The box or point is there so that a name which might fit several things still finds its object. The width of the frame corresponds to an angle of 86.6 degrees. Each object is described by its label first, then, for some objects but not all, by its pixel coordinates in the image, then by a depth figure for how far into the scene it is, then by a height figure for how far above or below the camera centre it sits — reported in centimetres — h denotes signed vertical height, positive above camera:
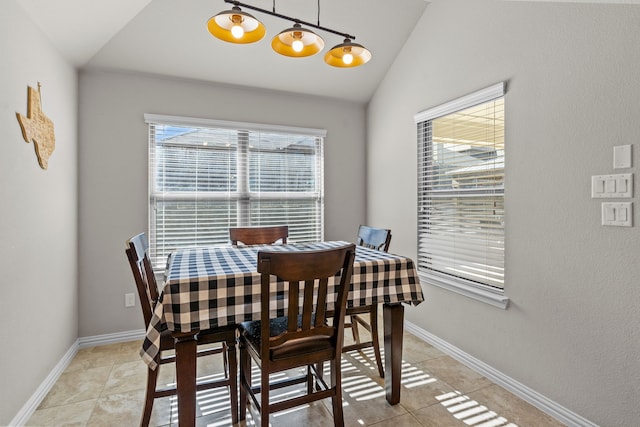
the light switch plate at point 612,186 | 160 +13
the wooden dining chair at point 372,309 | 218 -61
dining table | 151 -44
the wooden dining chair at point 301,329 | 141 -54
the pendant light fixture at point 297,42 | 192 +99
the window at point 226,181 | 310 +31
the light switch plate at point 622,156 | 160 +27
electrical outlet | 298 -77
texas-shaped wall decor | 191 +50
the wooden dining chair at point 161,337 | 165 -65
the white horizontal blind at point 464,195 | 234 +13
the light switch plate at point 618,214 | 160 -1
